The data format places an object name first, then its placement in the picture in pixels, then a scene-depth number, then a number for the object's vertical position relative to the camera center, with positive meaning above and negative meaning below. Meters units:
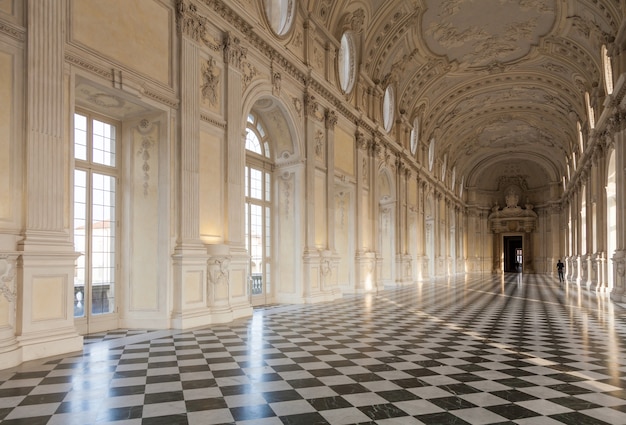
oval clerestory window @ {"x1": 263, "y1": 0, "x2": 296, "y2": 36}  13.33 +5.98
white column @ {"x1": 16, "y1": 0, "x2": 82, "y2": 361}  6.29 +0.40
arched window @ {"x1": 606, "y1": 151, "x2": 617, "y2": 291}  18.67 +0.71
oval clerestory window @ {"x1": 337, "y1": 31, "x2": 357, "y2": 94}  17.48 +6.09
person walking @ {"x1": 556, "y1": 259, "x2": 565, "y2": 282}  28.37 -1.94
